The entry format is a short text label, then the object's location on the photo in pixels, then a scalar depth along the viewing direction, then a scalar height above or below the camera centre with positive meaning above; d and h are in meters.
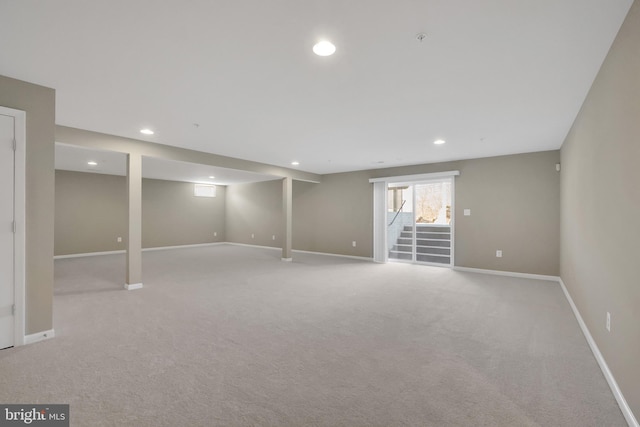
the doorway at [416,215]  6.63 -0.03
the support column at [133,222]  4.40 -0.13
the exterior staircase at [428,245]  7.08 -0.82
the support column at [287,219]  7.23 -0.13
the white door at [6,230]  2.43 -0.14
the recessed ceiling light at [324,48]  1.95 +1.16
